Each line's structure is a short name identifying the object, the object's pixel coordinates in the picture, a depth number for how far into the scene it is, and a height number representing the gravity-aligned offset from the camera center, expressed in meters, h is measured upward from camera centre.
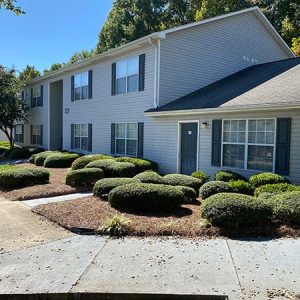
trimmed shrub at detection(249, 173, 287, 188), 8.29 -1.27
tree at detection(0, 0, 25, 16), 7.39 +3.02
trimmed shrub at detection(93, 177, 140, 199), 8.27 -1.53
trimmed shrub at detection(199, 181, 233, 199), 7.80 -1.47
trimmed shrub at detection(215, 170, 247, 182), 9.21 -1.35
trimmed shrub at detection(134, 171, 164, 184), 8.85 -1.41
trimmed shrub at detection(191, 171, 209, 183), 9.91 -1.46
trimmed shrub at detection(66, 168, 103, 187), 10.05 -1.59
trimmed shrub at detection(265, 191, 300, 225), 5.90 -1.48
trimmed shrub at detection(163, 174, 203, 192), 8.89 -1.48
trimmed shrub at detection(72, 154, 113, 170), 12.37 -1.36
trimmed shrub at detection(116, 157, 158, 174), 11.78 -1.31
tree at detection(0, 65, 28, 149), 21.02 +1.94
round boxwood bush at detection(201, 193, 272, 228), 5.73 -1.54
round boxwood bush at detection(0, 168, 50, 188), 10.30 -1.70
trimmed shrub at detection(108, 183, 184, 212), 6.99 -1.57
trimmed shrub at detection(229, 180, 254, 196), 8.18 -1.49
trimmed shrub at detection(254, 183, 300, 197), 7.28 -1.35
